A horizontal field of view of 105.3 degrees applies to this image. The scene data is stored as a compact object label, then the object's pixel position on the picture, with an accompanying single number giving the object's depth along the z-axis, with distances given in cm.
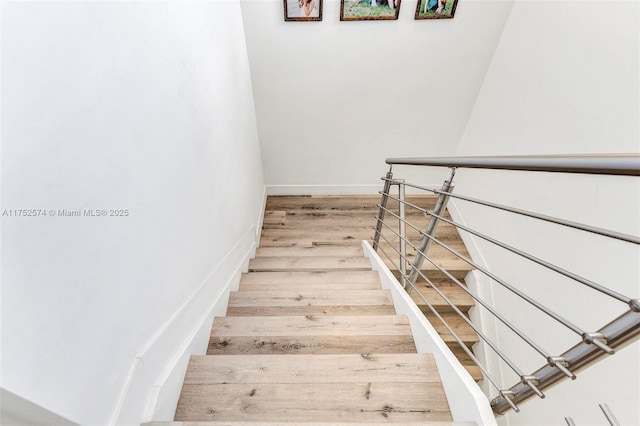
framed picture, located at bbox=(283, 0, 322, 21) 206
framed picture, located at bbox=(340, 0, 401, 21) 207
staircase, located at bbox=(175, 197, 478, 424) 85
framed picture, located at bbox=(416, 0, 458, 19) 207
